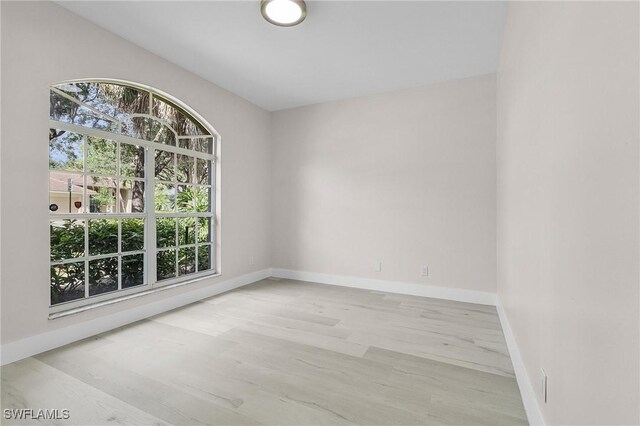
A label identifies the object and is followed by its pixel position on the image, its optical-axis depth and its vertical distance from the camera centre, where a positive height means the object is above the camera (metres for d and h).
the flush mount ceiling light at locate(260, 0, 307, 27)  2.08 +1.57
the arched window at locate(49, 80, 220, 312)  2.32 +0.21
